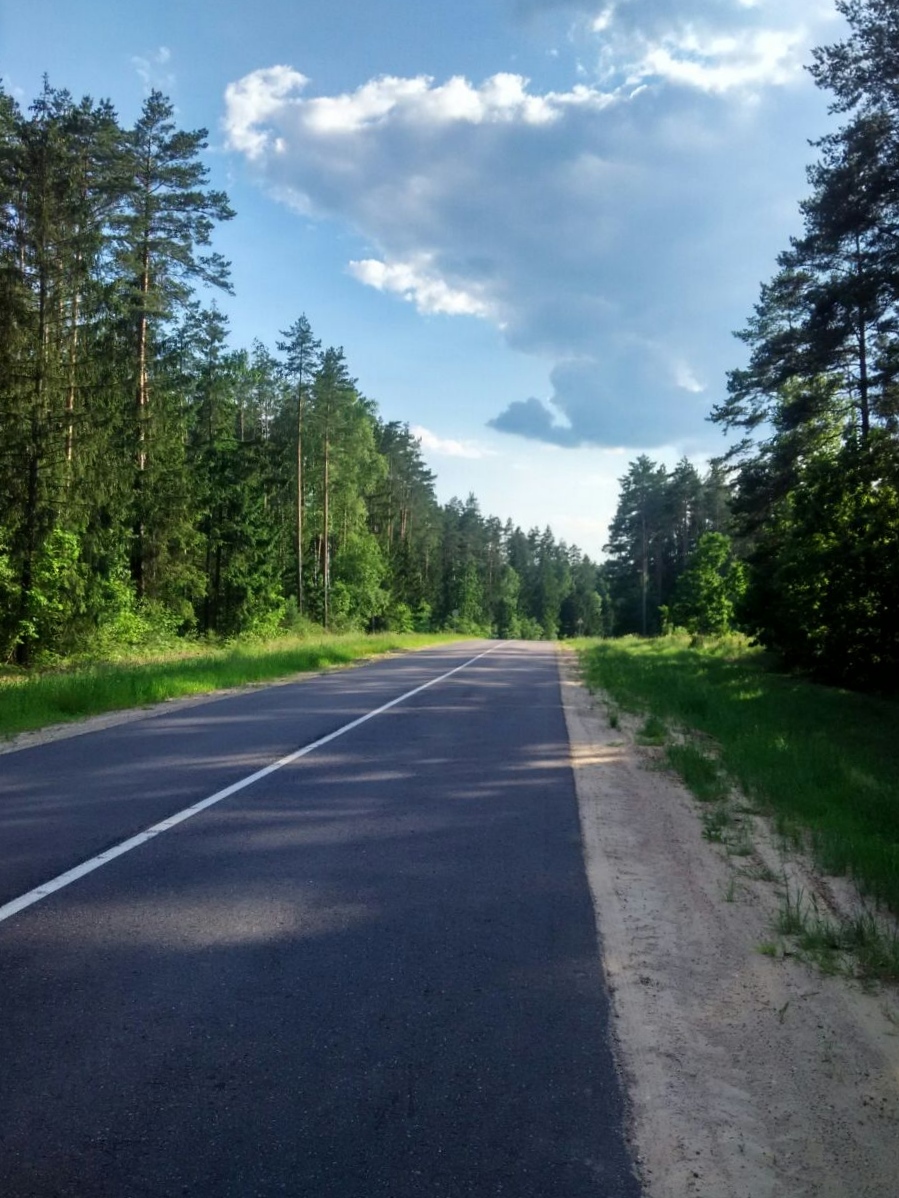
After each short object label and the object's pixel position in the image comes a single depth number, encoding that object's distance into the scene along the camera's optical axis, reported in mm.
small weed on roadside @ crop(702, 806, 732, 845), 7621
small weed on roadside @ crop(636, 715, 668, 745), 13406
